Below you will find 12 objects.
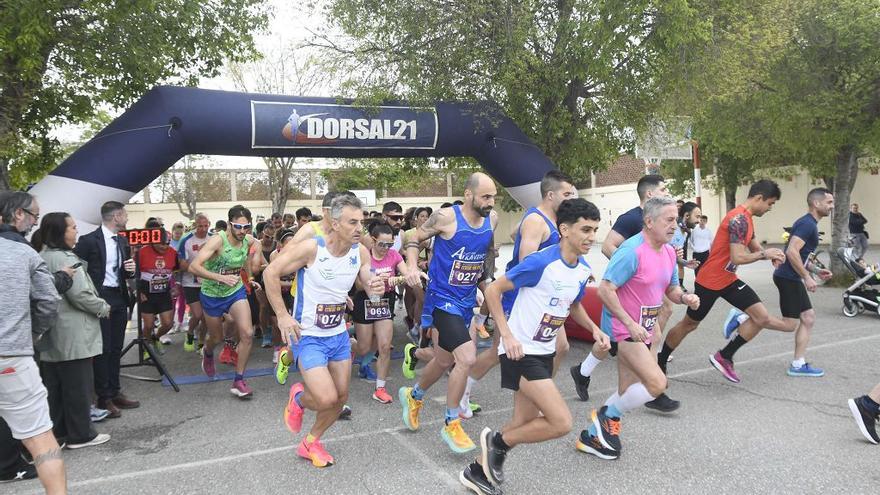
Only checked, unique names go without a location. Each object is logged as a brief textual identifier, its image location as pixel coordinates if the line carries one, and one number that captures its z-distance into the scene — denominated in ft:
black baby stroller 29.84
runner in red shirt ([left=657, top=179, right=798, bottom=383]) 19.04
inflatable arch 20.74
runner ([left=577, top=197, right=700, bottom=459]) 13.73
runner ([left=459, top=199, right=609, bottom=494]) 11.69
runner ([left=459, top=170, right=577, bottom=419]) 15.10
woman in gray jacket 15.28
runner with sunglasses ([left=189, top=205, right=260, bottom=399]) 19.81
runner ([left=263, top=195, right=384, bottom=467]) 13.57
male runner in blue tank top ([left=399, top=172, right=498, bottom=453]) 15.83
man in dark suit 18.78
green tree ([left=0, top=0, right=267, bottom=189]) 22.81
